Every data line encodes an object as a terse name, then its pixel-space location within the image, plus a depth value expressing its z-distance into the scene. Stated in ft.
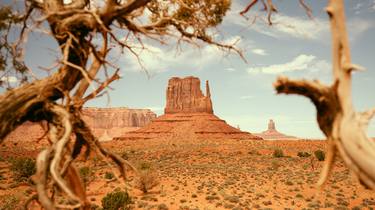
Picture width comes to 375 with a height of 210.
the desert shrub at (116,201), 40.81
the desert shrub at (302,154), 112.66
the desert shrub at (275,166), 84.12
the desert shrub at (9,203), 35.25
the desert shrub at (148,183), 55.42
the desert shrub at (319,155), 98.73
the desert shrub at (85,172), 53.00
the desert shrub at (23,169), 59.62
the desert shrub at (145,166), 77.87
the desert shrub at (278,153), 112.91
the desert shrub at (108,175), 66.81
